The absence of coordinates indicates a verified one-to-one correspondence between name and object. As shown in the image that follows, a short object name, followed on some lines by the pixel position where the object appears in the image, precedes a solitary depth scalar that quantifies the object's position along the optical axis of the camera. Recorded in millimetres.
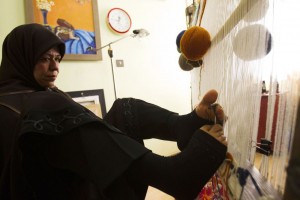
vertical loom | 249
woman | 377
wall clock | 1988
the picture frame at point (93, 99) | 1848
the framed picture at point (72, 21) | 1634
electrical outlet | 2070
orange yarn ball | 570
